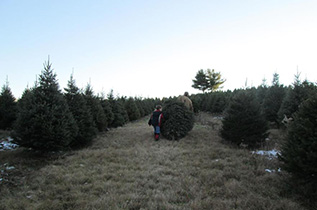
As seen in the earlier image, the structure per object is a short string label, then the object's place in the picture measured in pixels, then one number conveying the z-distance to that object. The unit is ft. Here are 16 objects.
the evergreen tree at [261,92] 51.11
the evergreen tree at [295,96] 27.82
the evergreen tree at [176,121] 30.19
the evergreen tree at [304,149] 10.77
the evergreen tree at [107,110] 43.60
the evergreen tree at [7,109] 37.83
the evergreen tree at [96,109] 35.29
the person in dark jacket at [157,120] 30.48
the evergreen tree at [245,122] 23.90
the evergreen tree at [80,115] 27.37
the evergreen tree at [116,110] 48.24
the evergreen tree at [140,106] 79.38
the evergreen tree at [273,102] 36.19
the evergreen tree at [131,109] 66.63
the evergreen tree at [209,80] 151.53
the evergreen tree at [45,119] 20.57
